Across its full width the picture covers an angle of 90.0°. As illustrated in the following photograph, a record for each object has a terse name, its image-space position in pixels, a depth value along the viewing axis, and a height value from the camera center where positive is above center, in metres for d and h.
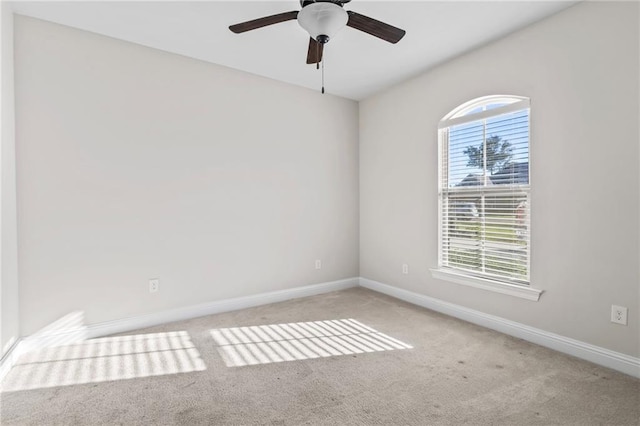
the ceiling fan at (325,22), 1.95 +1.20
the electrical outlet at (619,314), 2.18 -0.75
